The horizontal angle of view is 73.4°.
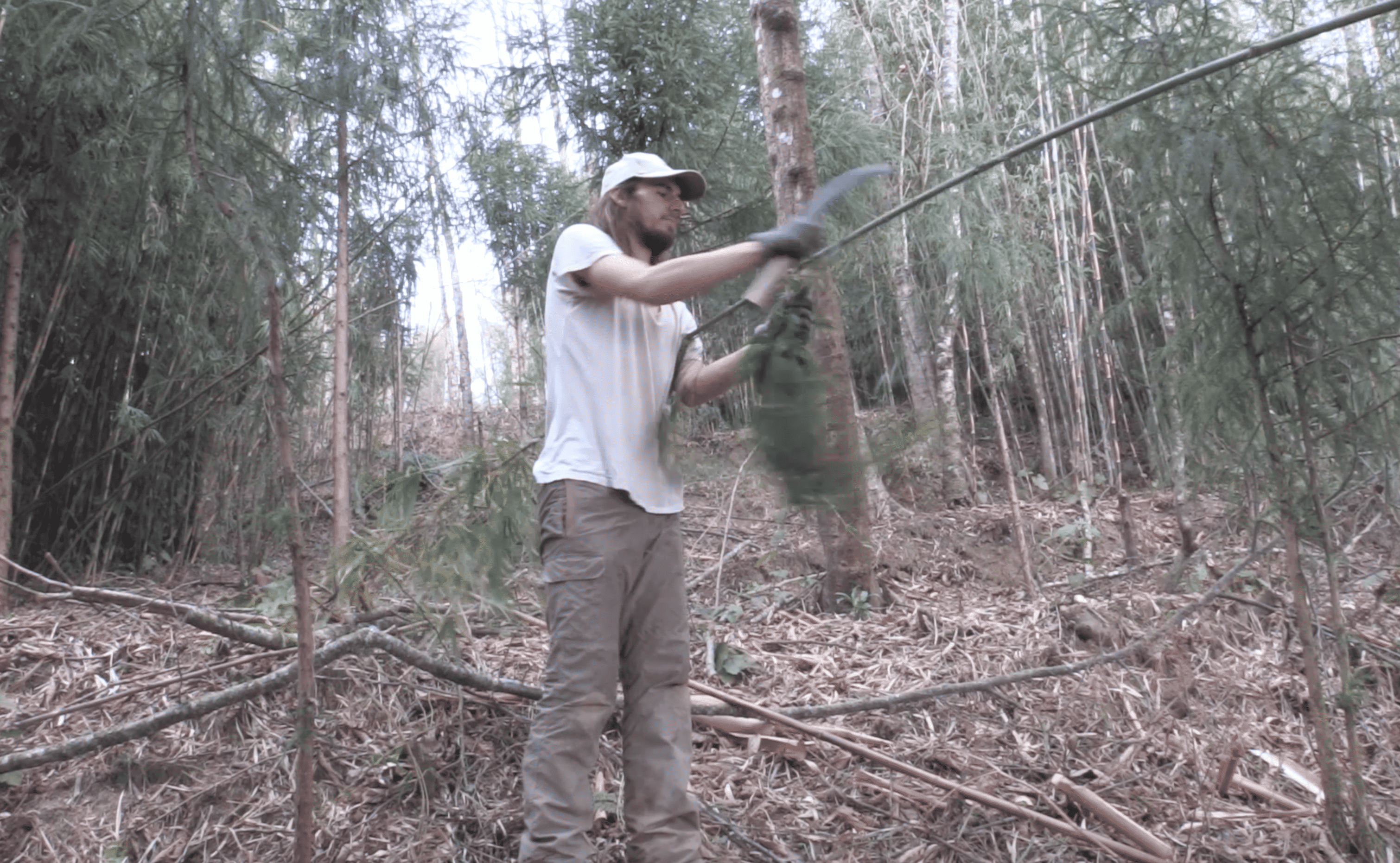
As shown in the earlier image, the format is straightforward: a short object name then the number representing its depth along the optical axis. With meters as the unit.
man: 2.02
